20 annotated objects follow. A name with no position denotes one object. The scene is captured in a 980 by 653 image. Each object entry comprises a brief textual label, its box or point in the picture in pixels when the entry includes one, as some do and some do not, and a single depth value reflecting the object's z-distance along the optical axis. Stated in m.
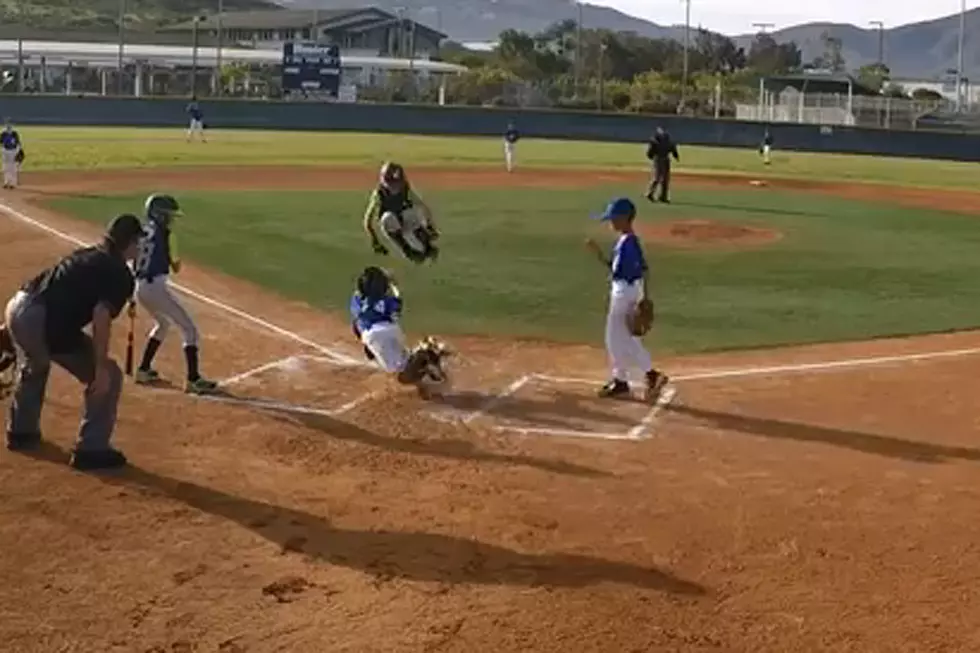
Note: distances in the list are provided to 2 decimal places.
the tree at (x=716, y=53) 136.25
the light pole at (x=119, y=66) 83.12
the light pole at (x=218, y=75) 86.88
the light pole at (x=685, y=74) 85.42
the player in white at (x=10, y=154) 30.80
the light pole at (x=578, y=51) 112.89
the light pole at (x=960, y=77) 97.25
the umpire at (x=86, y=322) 9.43
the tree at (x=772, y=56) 152.88
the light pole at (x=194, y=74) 82.44
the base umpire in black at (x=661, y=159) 31.50
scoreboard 81.00
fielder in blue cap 12.48
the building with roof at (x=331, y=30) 143.08
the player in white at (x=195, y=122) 53.53
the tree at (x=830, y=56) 170.60
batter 12.27
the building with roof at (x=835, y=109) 68.00
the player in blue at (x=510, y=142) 41.16
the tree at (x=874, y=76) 119.62
